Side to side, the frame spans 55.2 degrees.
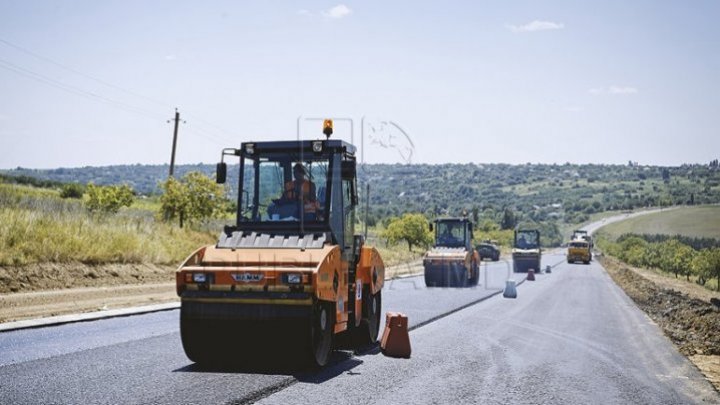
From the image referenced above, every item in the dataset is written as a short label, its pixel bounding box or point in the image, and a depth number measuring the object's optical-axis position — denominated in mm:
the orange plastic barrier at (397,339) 10617
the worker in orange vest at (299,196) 9867
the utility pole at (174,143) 45162
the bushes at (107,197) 50362
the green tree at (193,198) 38781
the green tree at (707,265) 46594
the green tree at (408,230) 66250
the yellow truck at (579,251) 62688
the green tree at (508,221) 147125
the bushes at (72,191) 71125
